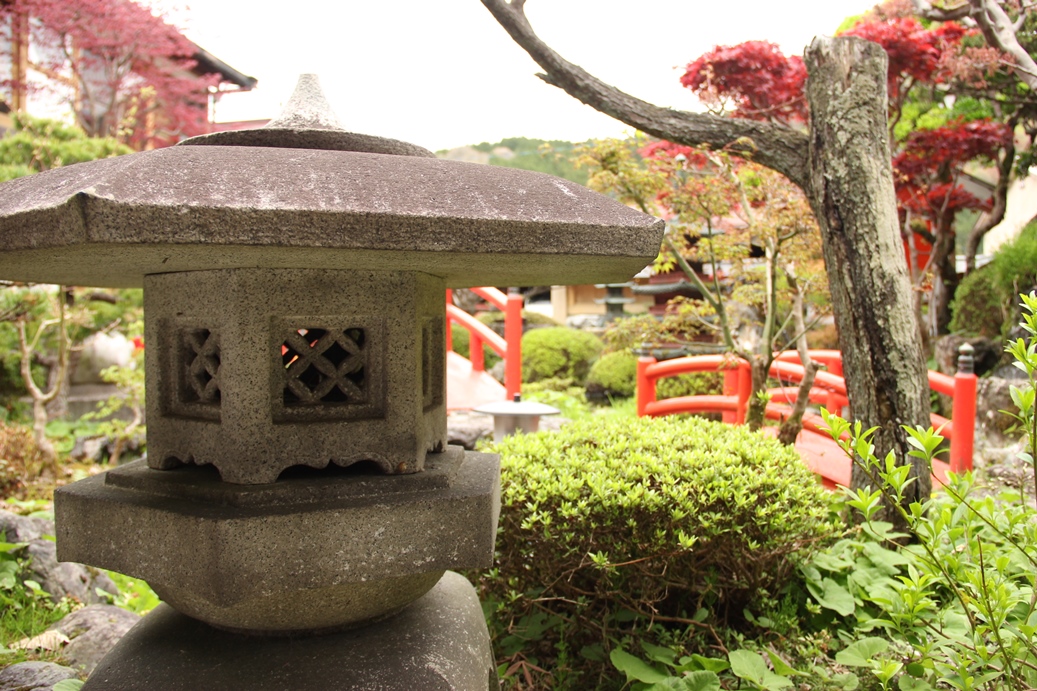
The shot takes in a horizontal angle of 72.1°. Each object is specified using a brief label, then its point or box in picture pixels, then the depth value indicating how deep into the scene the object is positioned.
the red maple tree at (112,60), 11.04
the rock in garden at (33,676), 2.41
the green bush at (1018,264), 7.55
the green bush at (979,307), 8.52
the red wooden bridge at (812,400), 4.52
